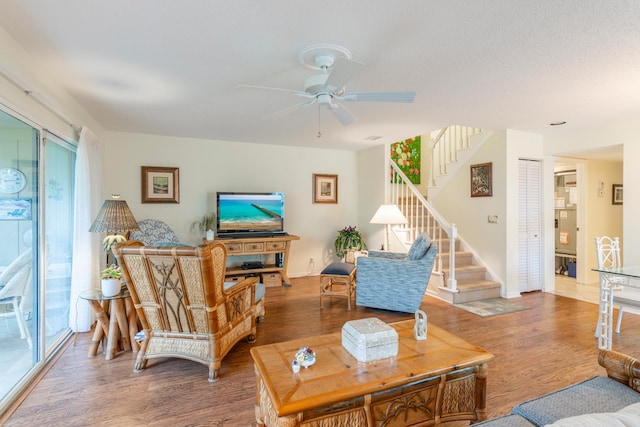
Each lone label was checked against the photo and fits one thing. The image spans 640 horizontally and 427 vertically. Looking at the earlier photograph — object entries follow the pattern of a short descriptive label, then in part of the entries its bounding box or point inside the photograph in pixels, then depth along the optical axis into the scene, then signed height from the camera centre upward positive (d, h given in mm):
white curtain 3184 -287
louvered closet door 4824 -161
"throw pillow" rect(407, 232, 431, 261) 3728 -379
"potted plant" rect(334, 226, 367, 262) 5816 -499
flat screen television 5102 +11
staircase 4445 -619
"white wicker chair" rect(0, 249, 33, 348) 2229 -524
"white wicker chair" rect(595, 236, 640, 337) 2820 -736
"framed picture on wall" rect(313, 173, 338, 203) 6027 +498
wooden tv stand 4910 -523
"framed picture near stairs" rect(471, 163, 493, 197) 4844 +520
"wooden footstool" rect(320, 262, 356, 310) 4035 -784
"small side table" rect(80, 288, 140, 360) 2701 -932
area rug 3953 -1200
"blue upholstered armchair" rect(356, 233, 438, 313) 3695 -754
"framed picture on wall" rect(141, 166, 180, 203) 4973 +476
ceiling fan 2201 +906
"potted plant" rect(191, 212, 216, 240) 5246 -149
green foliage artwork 6699 +1219
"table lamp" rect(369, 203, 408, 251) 4754 -26
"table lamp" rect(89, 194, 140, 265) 2885 -46
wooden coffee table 1444 -810
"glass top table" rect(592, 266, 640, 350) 2857 -769
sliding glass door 2201 -273
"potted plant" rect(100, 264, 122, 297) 2676 -565
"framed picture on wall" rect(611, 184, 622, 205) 5699 +333
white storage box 1737 -700
